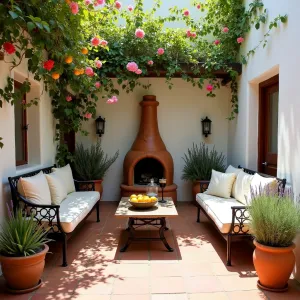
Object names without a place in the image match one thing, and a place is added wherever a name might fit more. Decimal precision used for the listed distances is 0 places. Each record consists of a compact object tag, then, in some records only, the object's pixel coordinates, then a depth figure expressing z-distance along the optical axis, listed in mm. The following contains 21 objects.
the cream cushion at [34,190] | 3098
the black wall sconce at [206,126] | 5945
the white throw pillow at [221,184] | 4184
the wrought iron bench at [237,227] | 2971
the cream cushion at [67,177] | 4191
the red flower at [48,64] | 2646
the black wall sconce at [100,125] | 5887
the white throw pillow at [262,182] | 3113
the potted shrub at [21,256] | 2377
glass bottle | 3777
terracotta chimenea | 5539
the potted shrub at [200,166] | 5480
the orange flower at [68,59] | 2594
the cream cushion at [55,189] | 3637
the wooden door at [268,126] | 4180
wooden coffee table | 3236
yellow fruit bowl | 3396
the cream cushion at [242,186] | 3744
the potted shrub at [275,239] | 2393
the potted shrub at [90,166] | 5383
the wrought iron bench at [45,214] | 2961
